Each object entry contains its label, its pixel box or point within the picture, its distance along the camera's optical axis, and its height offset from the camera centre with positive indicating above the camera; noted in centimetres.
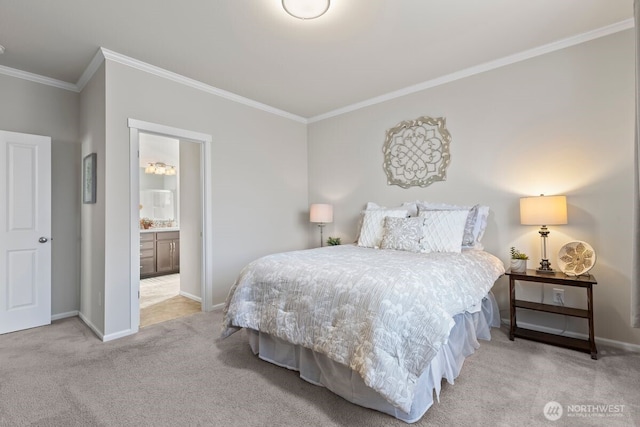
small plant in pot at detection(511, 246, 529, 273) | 270 -44
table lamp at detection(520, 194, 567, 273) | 251 +1
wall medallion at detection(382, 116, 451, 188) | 351 +76
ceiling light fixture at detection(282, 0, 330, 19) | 210 +146
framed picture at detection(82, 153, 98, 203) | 303 +42
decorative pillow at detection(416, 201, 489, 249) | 298 -12
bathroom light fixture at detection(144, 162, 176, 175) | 647 +106
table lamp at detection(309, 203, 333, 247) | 429 +4
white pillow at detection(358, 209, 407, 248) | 334 -12
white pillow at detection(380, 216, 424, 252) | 299 -19
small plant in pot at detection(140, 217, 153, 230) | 651 -10
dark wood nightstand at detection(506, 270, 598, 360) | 233 -80
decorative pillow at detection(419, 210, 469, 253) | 286 -16
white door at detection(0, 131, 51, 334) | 297 -11
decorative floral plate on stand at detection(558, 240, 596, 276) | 246 -38
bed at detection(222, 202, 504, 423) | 153 -60
